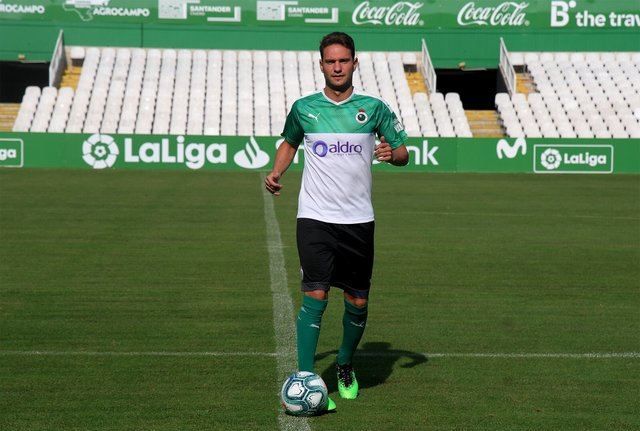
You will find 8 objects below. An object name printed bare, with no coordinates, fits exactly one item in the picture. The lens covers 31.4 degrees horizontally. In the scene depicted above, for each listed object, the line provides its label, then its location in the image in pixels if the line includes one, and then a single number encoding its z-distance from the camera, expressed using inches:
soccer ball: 234.7
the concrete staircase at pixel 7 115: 1443.2
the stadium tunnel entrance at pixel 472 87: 1811.0
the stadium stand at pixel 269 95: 1448.1
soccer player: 246.1
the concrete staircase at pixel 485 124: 1471.5
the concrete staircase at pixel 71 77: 1577.3
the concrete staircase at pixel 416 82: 1593.3
